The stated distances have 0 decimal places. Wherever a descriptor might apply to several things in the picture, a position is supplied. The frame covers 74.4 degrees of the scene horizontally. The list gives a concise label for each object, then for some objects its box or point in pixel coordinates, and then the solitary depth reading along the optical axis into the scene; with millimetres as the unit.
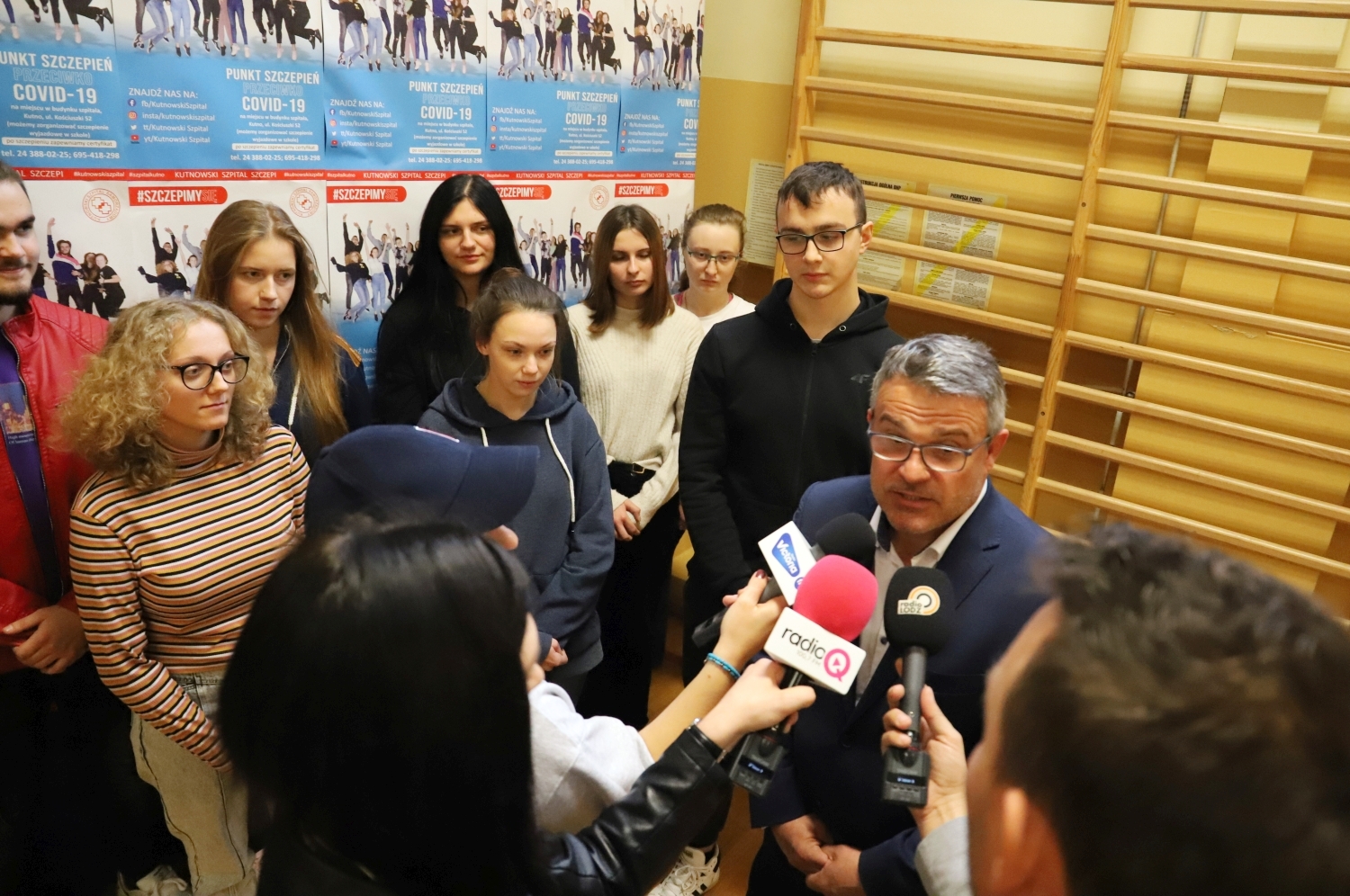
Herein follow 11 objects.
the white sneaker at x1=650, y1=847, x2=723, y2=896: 2764
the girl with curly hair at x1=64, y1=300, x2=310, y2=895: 1913
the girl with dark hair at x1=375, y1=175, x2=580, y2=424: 2924
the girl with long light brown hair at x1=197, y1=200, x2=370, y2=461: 2449
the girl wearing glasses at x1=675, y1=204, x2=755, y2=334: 3381
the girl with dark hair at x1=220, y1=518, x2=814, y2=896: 924
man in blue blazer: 1556
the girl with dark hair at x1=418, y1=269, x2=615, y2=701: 2445
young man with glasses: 2430
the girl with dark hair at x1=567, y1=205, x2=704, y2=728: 3078
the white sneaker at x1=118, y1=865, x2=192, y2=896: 2451
